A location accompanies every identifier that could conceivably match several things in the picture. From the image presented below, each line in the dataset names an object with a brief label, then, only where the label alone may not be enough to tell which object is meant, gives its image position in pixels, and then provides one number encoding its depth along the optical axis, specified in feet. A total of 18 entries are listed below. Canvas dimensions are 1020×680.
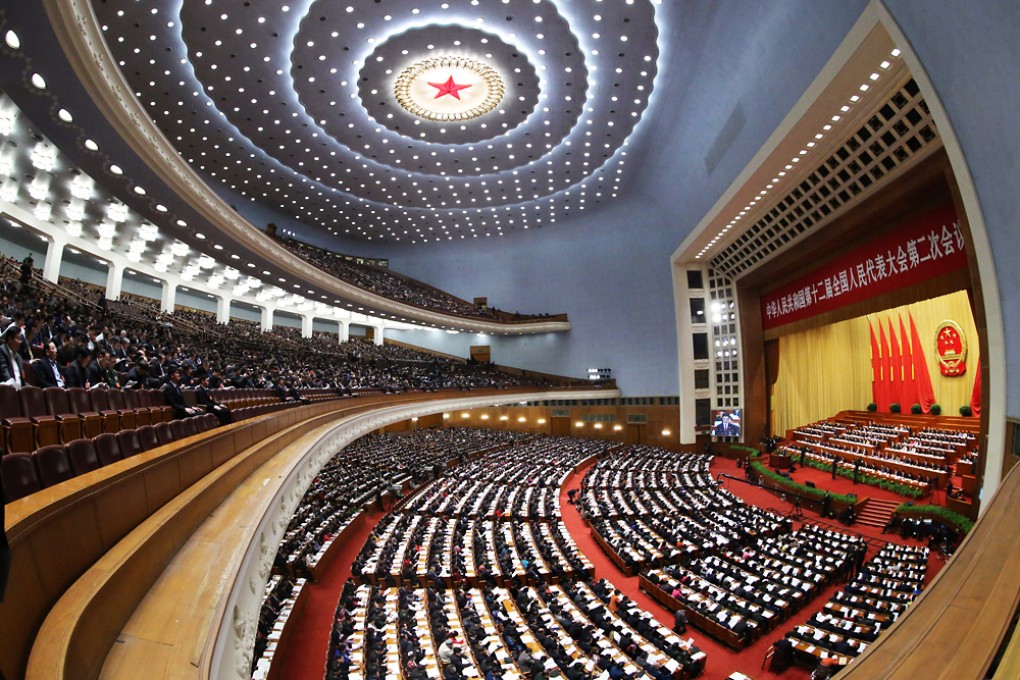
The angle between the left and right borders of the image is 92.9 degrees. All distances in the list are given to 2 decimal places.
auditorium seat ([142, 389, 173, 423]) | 17.04
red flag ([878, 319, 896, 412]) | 60.59
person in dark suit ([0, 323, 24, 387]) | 11.84
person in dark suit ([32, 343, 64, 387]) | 13.67
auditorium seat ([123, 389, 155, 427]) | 15.25
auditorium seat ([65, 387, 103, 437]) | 12.58
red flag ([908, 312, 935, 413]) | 55.72
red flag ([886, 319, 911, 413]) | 59.21
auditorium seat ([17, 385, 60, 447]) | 10.65
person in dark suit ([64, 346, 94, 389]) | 15.42
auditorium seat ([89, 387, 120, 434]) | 13.47
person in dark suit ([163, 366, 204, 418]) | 17.83
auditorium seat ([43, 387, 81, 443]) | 11.64
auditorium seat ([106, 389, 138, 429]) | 14.39
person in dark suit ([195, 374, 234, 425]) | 19.66
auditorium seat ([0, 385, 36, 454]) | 9.59
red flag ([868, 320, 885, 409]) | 61.87
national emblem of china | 52.85
